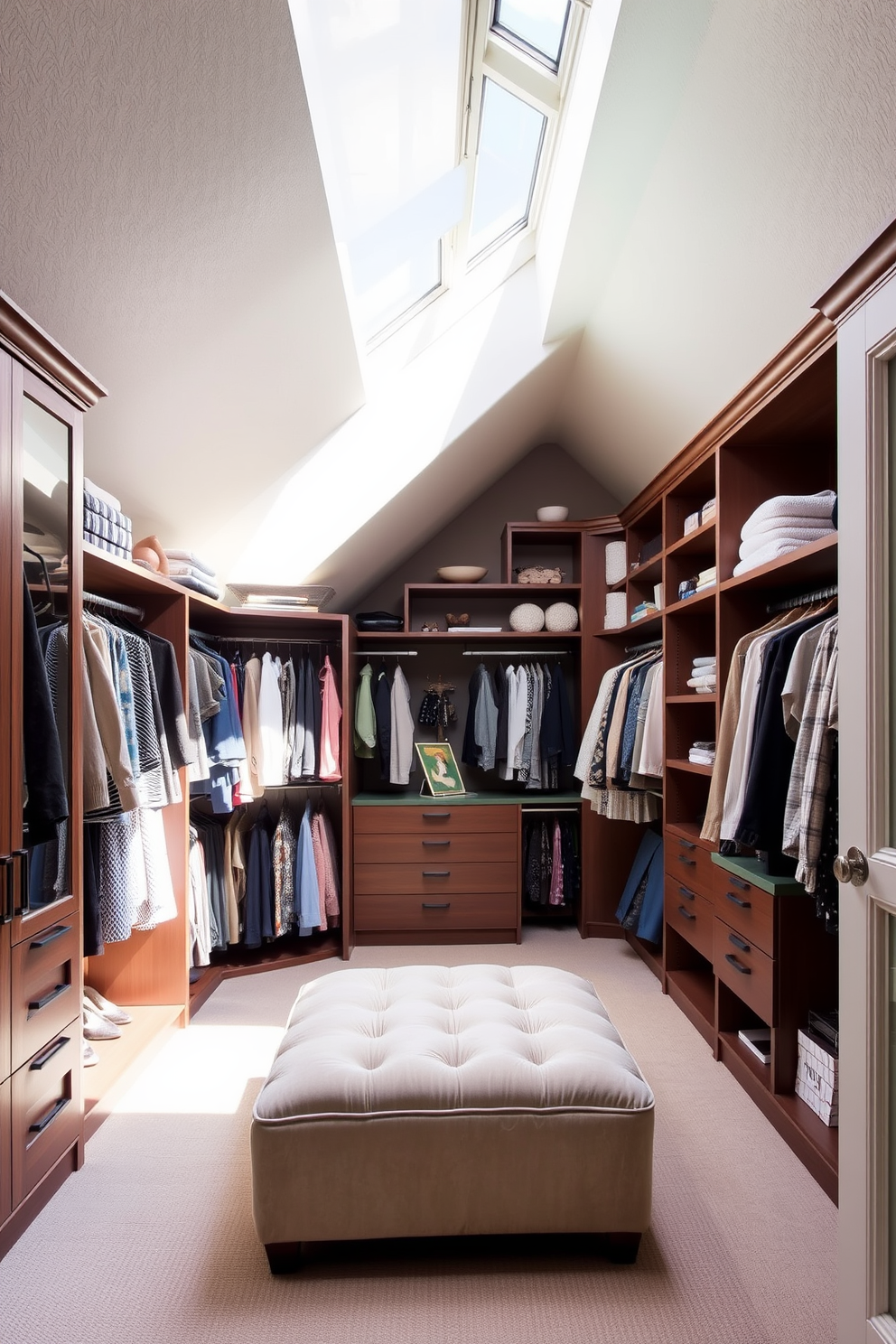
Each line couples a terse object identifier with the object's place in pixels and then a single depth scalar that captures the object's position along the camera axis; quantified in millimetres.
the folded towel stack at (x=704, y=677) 3004
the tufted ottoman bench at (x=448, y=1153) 1646
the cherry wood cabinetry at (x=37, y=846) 1702
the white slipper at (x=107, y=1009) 2791
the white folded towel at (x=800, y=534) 2311
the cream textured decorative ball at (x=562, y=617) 4312
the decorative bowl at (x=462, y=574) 4383
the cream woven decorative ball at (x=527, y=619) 4332
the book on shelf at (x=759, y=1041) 2500
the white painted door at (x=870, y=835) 1293
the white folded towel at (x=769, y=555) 2312
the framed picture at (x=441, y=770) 4230
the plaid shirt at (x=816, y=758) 1869
